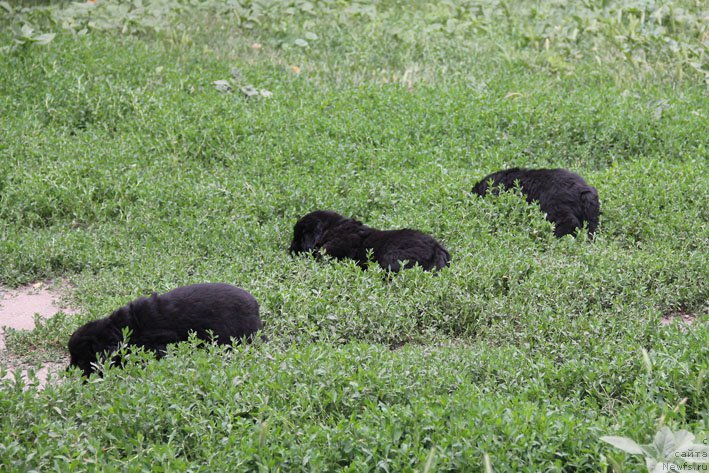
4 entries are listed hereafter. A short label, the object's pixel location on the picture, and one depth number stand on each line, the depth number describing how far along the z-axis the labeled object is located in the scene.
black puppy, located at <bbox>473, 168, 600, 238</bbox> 15.48
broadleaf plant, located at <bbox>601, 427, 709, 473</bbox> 7.24
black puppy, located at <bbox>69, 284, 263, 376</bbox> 10.91
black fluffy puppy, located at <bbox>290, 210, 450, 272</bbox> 13.90
